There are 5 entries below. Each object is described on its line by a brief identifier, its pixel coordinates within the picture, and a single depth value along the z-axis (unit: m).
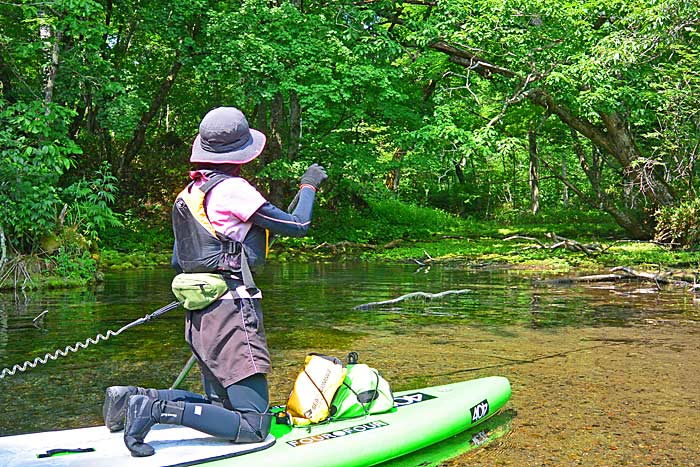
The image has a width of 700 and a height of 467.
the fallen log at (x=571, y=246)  15.59
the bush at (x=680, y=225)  15.12
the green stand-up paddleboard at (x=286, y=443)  2.90
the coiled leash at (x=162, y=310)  3.43
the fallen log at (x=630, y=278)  11.54
